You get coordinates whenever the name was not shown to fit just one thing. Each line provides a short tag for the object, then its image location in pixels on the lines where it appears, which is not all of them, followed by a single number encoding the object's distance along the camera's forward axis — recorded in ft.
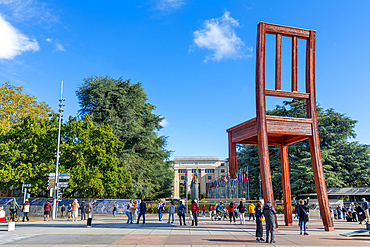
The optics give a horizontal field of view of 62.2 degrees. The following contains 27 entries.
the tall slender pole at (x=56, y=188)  86.92
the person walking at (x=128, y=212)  67.67
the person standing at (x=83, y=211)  76.28
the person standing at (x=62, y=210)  98.09
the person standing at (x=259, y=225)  38.49
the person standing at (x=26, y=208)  75.25
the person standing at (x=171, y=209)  69.24
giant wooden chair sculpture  44.78
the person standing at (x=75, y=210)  72.83
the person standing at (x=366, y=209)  68.53
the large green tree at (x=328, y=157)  117.70
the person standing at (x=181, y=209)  59.94
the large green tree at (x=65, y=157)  99.60
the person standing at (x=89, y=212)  55.98
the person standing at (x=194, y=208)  58.70
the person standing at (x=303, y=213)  43.58
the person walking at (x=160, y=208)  76.20
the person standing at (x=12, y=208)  71.10
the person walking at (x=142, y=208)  63.52
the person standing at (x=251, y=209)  68.67
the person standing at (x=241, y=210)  67.81
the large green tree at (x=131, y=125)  126.00
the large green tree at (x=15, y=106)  122.11
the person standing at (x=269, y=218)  36.86
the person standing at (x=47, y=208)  77.87
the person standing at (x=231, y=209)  70.49
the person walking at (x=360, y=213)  70.38
